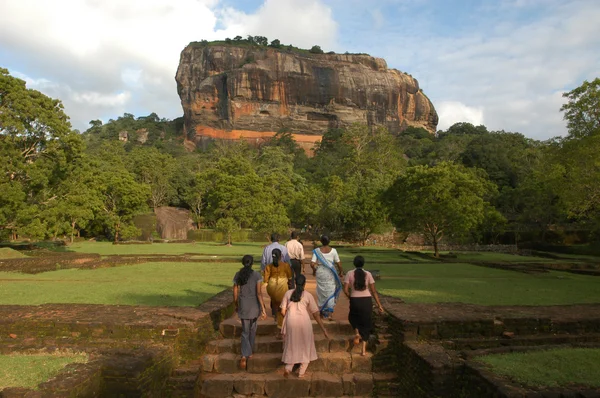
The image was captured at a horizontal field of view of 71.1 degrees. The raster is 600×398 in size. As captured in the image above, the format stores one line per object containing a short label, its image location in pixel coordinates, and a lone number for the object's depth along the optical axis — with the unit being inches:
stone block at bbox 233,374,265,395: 206.5
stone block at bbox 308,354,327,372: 221.0
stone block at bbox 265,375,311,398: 205.6
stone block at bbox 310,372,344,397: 206.2
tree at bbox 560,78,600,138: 733.3
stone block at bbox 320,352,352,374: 221.5
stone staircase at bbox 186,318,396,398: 207.0
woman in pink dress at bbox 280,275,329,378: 199.9
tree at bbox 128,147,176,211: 1865.2
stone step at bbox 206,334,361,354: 232.1
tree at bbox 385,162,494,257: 821.2
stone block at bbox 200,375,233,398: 209.8
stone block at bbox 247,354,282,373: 219.6
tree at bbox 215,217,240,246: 1160.8
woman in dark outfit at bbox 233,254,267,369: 213.9
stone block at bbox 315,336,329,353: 232.8
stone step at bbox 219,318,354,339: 248.8
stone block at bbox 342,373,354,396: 209.0
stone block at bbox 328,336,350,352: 234.1
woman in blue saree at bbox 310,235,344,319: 247.6
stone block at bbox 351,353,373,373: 224.8
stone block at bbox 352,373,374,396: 209.8
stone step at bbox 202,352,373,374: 220.2
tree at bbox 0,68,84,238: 655.8
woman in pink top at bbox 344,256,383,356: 220.2
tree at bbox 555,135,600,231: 626.2
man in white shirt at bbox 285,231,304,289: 284.4
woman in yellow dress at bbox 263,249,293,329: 245.1
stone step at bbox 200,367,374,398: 206.1
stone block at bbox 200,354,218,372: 220.9
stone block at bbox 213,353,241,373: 221.9
